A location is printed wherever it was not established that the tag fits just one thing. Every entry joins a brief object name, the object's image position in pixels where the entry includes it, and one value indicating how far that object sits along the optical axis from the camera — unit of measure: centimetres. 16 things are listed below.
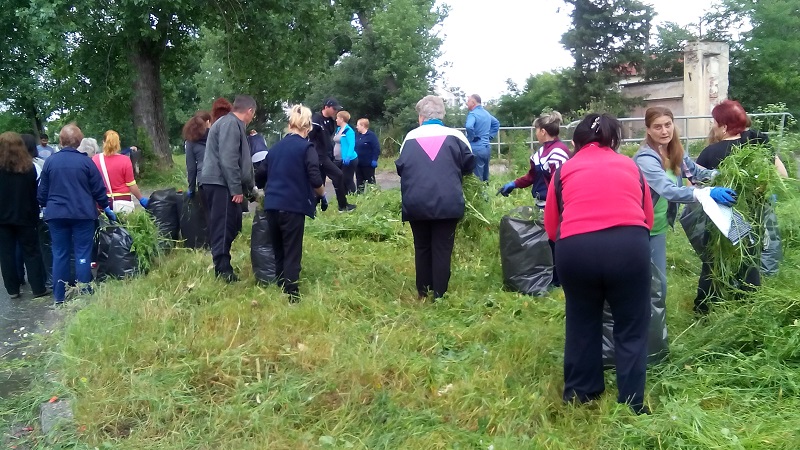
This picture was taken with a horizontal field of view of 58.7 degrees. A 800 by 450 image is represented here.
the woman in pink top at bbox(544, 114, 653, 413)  339
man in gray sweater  602
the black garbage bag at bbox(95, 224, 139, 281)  668
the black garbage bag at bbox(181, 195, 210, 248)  752
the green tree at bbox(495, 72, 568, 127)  2834
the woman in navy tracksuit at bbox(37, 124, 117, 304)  627
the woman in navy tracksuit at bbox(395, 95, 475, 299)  533
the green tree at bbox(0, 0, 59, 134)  1889
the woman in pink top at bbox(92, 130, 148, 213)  722
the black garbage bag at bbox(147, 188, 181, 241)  739
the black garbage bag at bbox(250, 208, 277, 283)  611
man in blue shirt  1068
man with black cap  898
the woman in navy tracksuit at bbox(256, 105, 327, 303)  562
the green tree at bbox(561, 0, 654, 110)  2680
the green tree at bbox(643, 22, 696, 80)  3016
